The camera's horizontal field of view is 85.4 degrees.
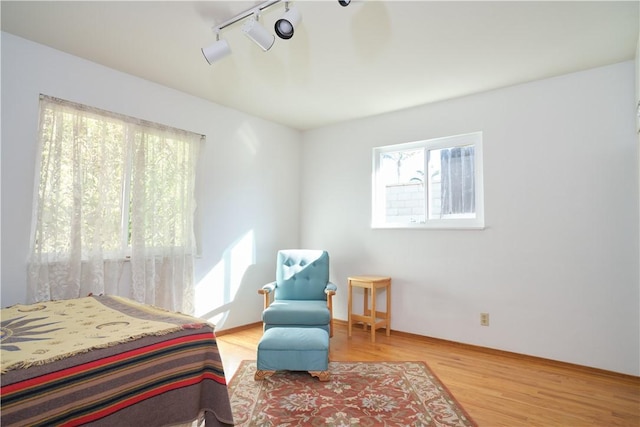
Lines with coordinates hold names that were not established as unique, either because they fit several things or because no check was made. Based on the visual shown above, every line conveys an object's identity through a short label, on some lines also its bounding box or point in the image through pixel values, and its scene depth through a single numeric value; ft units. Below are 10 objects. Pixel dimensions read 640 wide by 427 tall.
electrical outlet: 11.21
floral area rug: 6.96
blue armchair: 10.30
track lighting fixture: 6.67
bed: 4.10
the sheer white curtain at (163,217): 10.43
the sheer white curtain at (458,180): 11.99
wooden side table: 12.24
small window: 11.96
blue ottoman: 8.57
